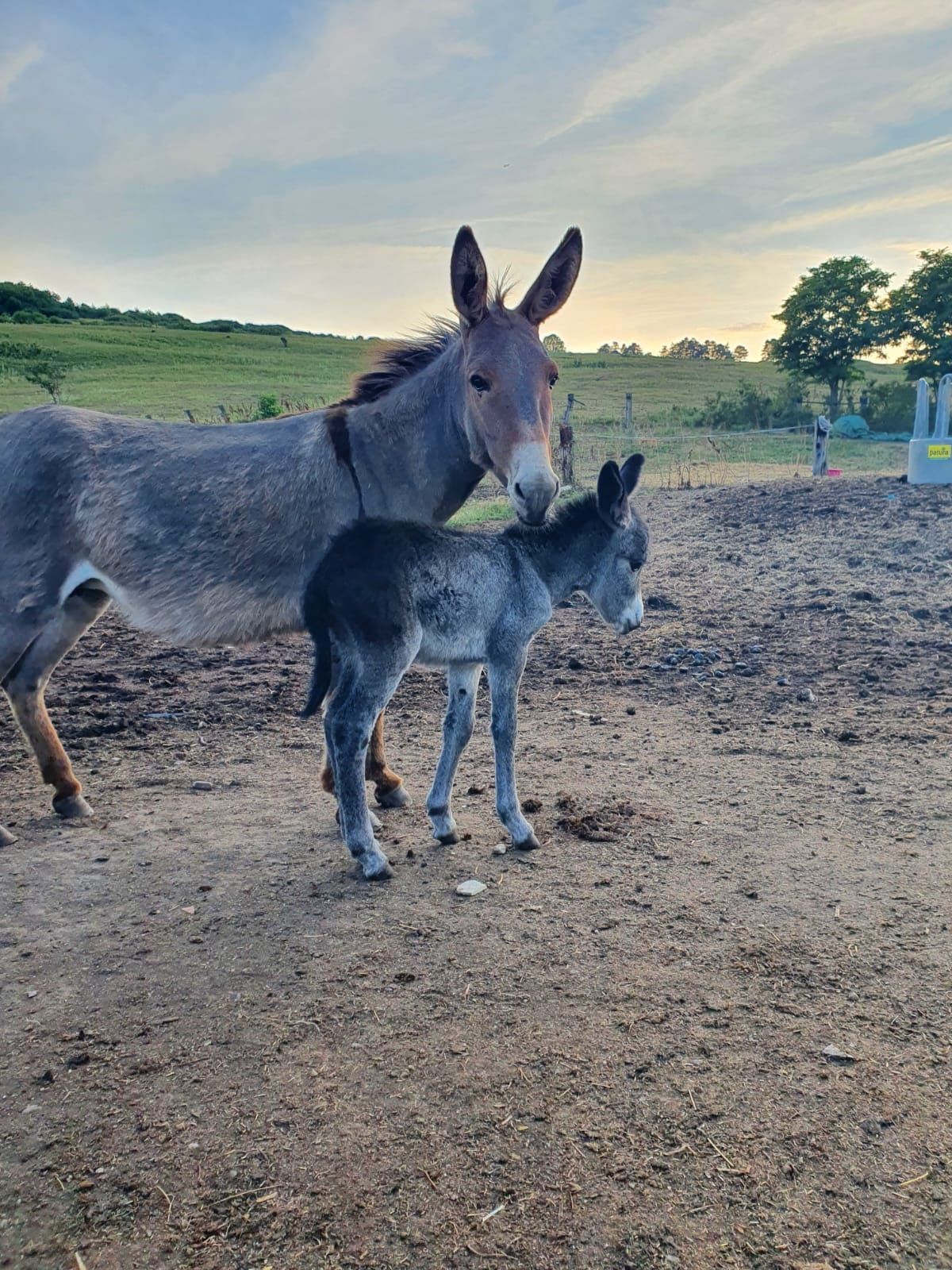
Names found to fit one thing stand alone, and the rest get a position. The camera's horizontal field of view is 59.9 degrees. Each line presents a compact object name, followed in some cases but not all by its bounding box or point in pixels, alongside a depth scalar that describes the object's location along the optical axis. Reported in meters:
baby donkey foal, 4.33
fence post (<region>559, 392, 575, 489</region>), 18.03
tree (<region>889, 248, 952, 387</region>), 48.91
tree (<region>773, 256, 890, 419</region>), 50.88
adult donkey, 4.68
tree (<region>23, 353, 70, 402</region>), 48.03
